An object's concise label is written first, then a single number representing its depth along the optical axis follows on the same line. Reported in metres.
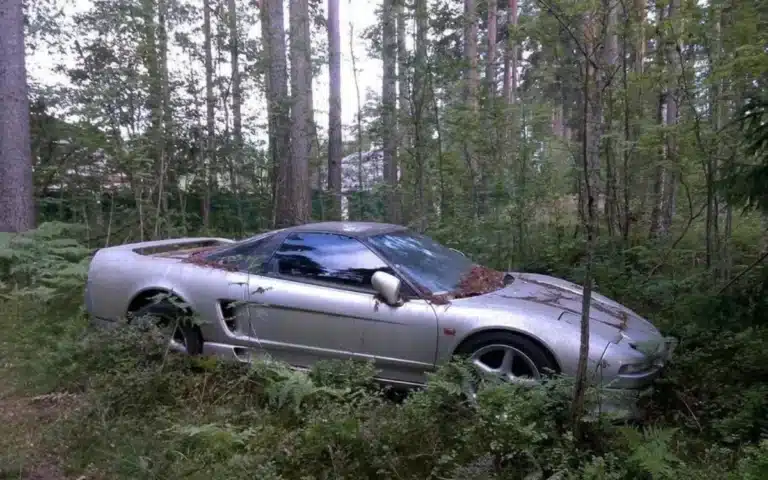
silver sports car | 3.86
